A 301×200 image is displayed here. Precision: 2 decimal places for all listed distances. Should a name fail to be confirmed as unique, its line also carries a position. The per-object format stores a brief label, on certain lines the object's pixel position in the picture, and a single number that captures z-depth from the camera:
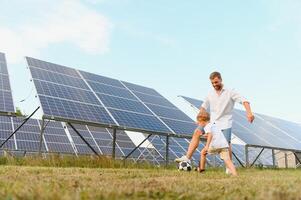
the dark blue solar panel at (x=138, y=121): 12.34
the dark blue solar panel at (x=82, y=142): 18.81
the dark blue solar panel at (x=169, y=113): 15.80
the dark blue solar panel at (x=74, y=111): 10.45
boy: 6.40
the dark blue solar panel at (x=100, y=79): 16.38
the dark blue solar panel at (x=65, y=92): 12.03
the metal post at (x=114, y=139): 10.34
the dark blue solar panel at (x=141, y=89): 18.20
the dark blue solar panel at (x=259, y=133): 16.77
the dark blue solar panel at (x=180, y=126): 14.07
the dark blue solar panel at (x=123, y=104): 13.98
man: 6.61
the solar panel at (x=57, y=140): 17.59
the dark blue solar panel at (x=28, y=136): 16.62
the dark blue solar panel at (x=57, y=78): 13.07
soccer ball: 7.53
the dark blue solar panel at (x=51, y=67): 14.24
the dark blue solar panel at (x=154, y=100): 17.00
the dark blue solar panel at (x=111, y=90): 15.29
